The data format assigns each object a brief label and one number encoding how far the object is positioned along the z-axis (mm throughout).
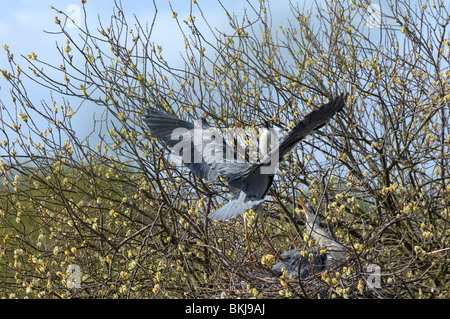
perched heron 9844
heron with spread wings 8664
